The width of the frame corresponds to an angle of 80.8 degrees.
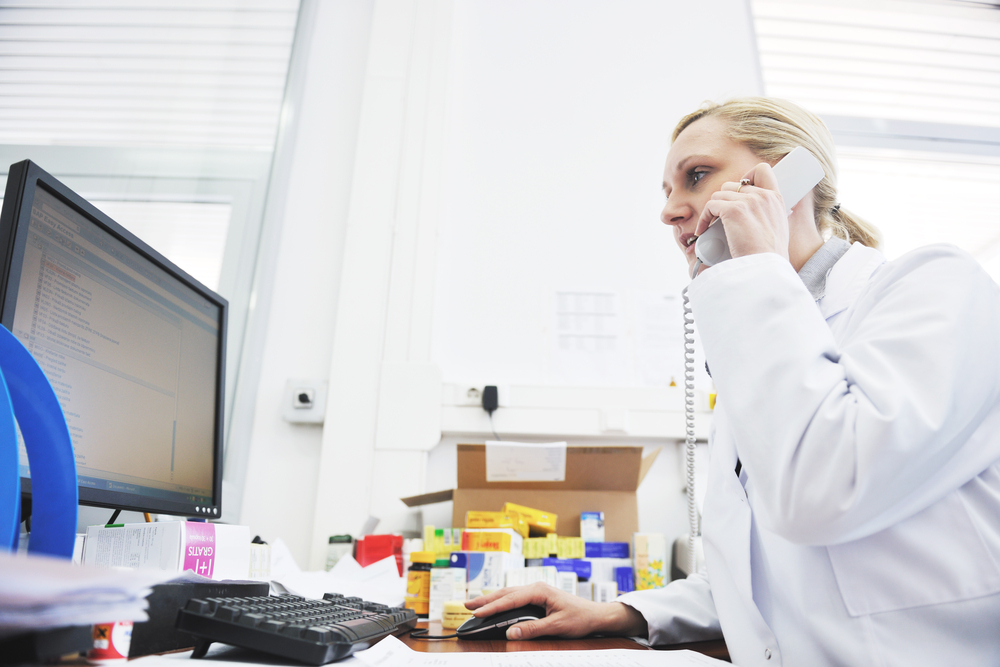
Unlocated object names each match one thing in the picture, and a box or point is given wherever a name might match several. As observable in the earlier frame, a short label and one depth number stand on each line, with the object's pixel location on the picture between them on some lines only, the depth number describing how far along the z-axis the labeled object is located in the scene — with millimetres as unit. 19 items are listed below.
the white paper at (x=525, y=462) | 1495
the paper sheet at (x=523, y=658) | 593
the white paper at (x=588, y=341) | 1951
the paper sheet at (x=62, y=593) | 265
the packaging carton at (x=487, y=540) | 1157
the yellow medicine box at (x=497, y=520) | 1339
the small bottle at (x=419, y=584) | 1106
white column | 1699
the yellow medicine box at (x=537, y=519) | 1412
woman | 577
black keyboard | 509
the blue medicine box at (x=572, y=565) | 1316
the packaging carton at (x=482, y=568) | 1089
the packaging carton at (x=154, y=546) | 674
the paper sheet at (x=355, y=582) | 1026
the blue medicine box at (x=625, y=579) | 1389
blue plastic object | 420
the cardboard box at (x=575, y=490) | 1512
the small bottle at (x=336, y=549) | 1531
